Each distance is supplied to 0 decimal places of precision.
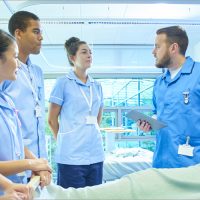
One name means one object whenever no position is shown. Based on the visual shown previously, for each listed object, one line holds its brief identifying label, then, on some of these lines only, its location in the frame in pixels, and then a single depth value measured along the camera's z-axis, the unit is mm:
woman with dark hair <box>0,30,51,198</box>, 1083
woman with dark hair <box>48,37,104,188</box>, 2064
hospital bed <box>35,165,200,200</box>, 1158
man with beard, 1718
